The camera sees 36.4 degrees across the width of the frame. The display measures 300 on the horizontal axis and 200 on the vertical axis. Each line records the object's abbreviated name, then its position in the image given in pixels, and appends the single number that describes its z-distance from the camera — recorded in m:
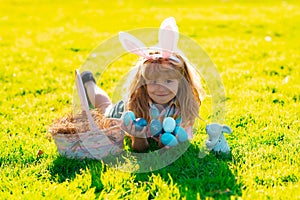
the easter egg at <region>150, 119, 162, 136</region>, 3.46
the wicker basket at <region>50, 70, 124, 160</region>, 3.29
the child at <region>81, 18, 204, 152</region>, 3.25
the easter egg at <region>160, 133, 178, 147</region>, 3.38
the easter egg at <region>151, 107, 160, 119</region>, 3.52
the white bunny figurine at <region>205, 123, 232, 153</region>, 3.35
